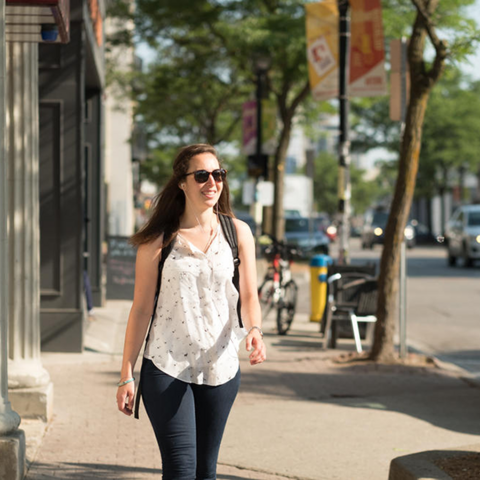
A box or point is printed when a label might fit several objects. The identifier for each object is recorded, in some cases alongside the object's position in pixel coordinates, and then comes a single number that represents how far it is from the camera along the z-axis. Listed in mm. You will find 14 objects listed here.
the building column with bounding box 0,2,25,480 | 4980
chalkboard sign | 15539
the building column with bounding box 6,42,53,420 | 6934
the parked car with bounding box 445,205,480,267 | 29223
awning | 6000
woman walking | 3738
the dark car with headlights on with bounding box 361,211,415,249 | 46281
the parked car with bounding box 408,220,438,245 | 58375
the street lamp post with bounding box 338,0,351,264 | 13766
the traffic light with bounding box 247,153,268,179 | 24375
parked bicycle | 12734
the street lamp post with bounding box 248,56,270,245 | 23969
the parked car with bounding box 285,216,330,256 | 32594
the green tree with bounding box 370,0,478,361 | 9930
